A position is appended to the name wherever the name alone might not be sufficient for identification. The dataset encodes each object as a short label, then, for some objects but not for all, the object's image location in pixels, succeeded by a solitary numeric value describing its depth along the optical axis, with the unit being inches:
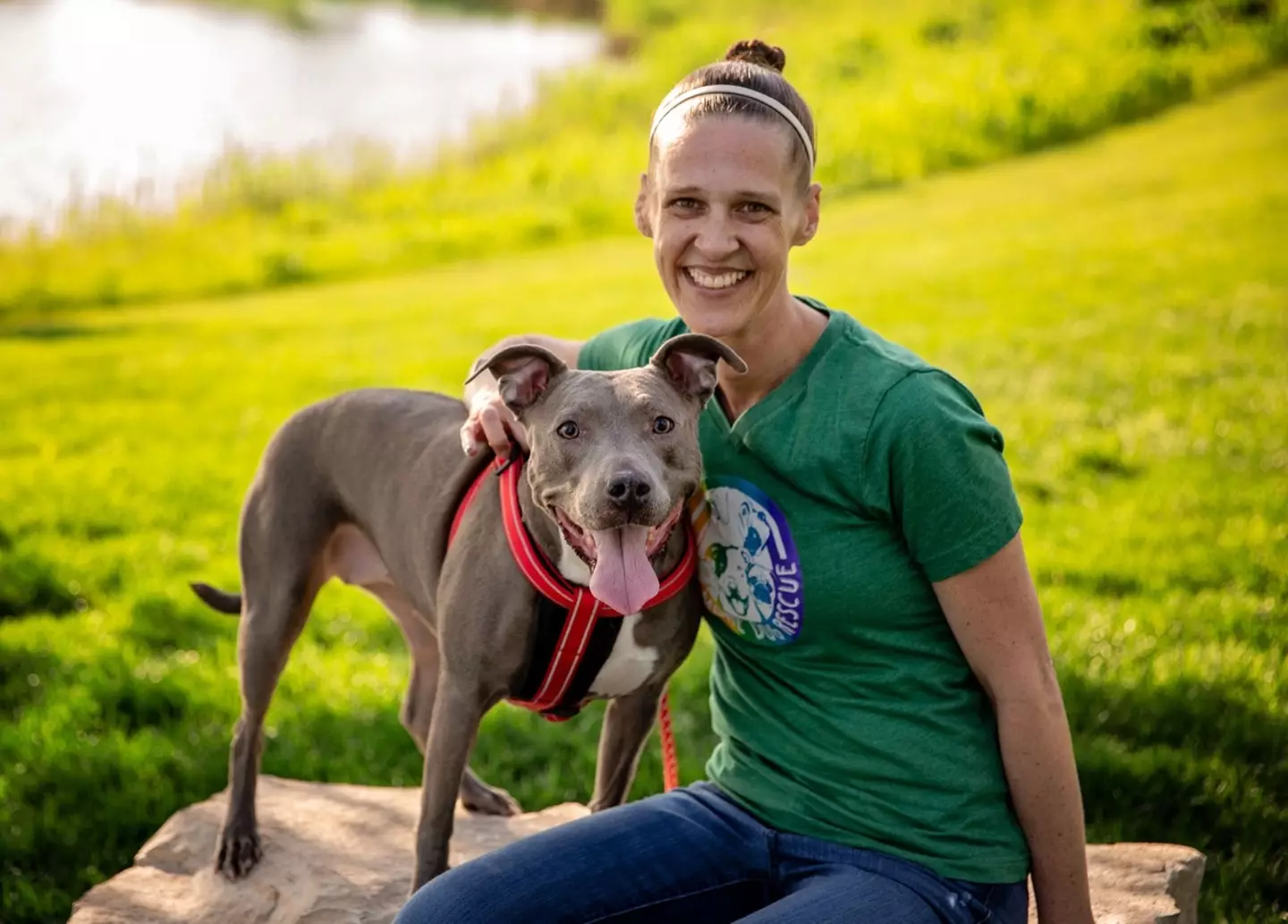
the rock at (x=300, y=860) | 140.2
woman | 112.7
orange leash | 142.8
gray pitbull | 117.3
